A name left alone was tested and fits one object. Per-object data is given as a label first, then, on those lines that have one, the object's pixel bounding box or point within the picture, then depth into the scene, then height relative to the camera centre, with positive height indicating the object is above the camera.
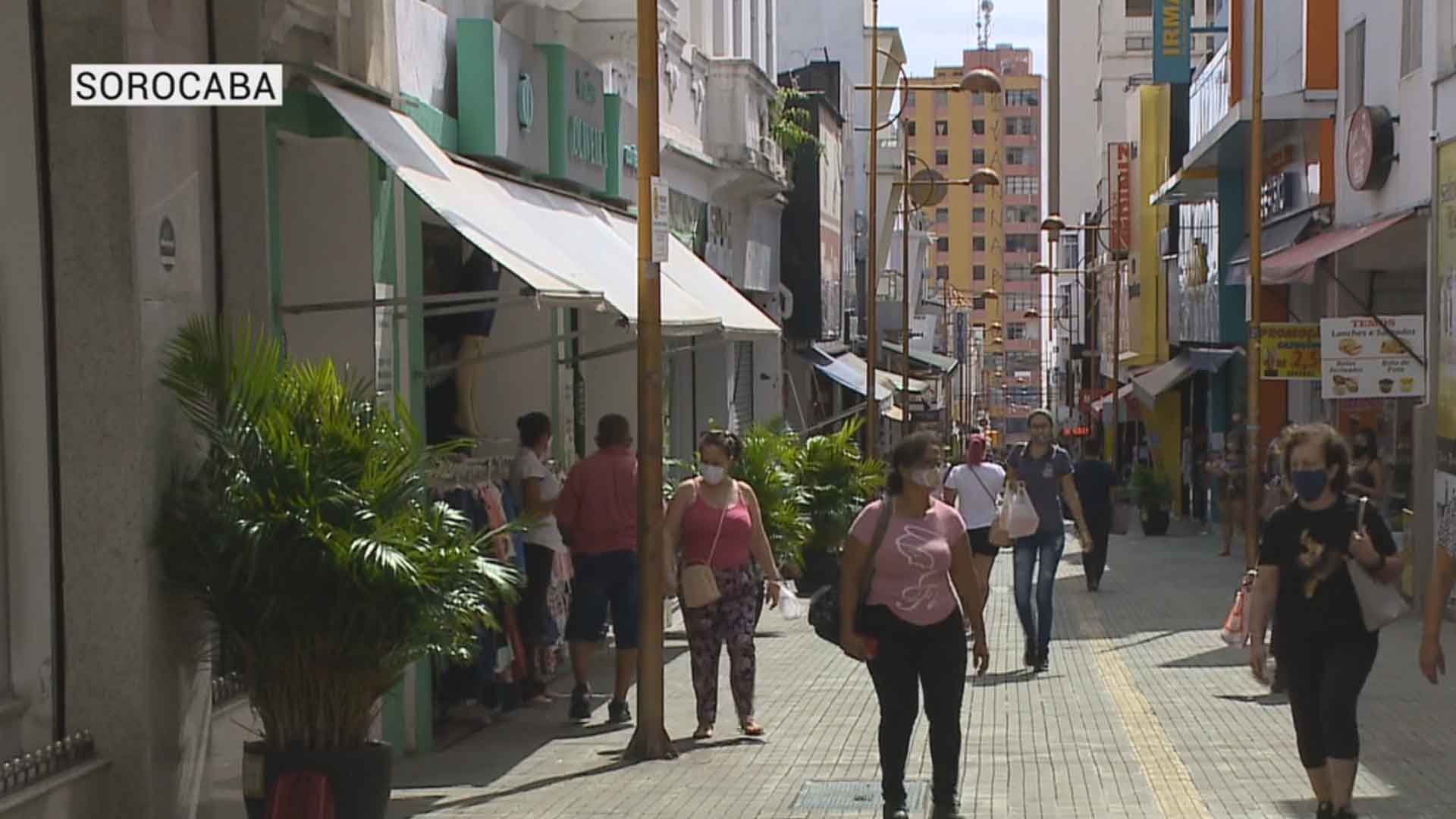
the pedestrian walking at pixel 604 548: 12.84 -1.26
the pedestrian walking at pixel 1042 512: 15.55 -1.33
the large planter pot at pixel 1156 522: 40.09 -3.54
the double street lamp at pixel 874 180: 31.94 +2.95
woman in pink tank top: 12.05 -1.26
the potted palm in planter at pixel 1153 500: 39.94 -3.11
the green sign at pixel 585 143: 16.28 +1.56
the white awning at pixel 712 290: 16.34 +0.40
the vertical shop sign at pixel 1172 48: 45.91 +6.25
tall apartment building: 153.00 +9.50
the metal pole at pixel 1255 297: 20.94 +0.39
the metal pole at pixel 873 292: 32.16 +0.75
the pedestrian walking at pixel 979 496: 16.20 -1.24
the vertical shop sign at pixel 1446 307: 19.75 +0.23
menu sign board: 19.77 -0.25
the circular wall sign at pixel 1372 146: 23.83 +2.11
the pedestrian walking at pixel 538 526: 13.24 -1.16
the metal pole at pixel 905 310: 42.53 +0.55
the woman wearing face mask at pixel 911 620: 9.13 -1.22
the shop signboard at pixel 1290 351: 22.62 -0.19
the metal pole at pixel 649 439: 11.42 -0.54
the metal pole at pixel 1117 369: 55.84 -0.92
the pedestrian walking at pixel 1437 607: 8.48 -1.10
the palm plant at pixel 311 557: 7.62 -0.77
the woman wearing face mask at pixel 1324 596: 8.50 -1.06
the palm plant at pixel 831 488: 21.89 -1.56
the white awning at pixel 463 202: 10.41 +0.72
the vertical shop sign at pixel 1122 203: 63.12 +3.98
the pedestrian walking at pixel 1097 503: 24.25 -1.93
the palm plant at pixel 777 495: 18.86 -1.41
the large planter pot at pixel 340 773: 7.73 -1.58
